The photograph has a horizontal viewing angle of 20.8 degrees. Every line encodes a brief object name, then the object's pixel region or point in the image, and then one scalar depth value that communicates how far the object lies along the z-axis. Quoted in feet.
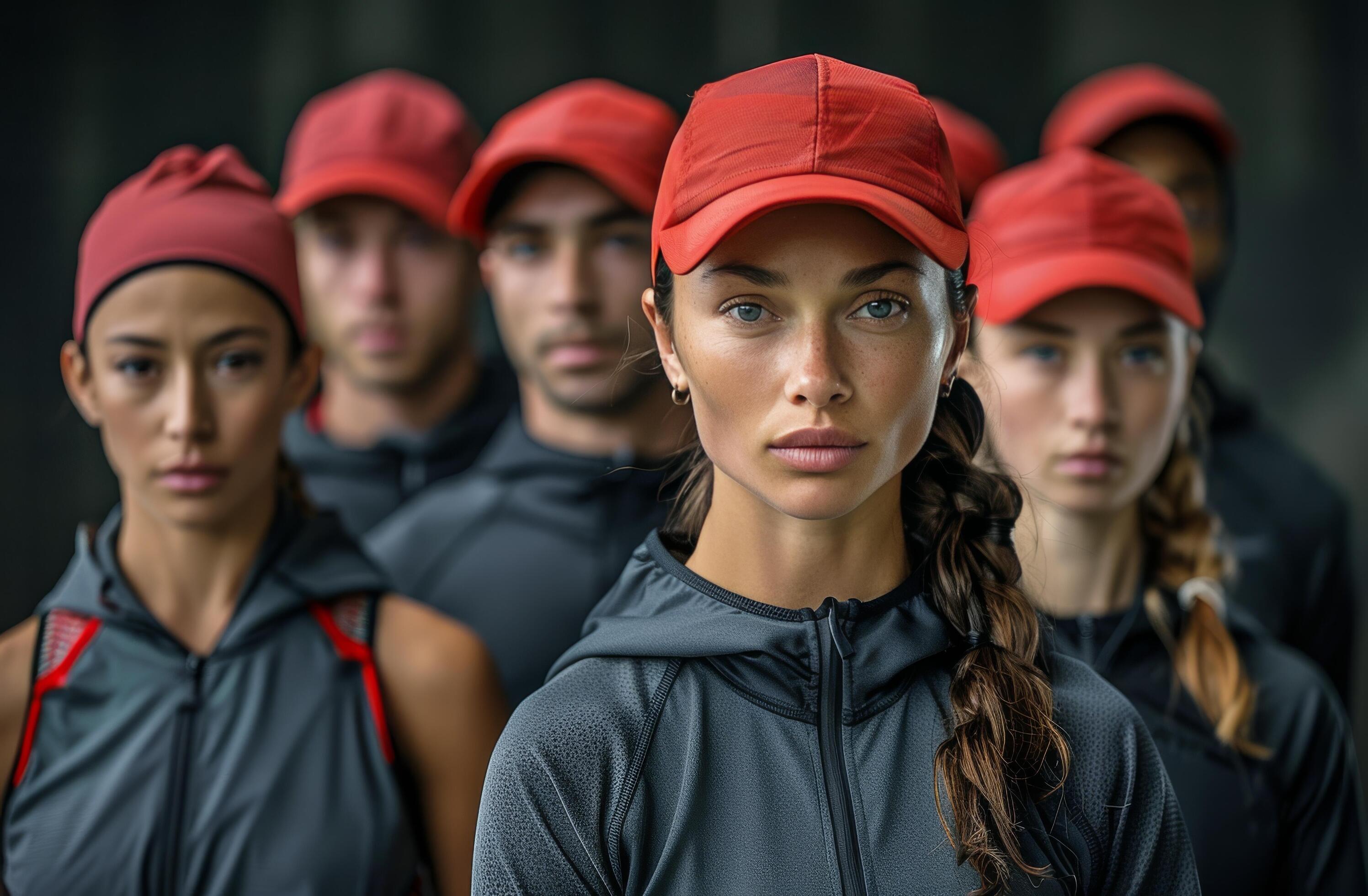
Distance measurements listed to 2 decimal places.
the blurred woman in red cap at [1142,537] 8.17
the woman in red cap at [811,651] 7.16
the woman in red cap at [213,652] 7.93
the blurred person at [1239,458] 9.79
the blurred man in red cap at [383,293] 10.01
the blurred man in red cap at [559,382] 9.08
